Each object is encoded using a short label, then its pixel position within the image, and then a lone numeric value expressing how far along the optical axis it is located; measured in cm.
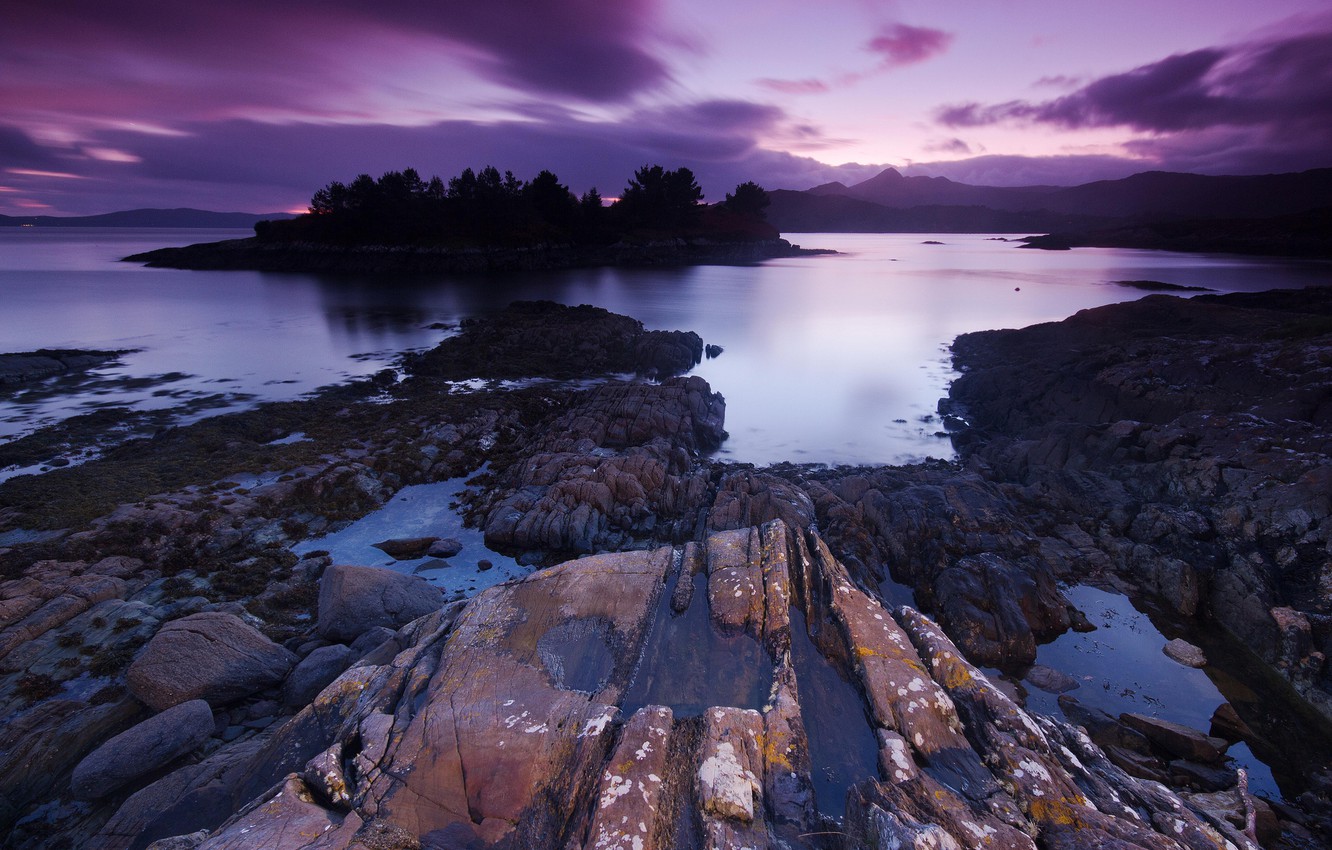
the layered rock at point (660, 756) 512
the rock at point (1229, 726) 962
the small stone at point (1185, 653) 1132
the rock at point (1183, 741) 903
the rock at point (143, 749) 774
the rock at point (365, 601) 1121
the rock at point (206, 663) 914
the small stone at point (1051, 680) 1077
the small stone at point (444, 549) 1495
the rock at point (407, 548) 1494
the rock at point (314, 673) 949
